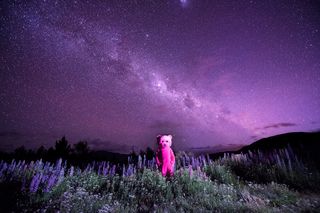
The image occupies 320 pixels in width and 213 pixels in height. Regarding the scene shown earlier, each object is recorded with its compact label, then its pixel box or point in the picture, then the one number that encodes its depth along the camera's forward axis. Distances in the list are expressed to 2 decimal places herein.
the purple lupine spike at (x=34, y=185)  3.69
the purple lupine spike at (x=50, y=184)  3.87
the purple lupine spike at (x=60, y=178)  4.54
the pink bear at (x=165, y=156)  6.91
